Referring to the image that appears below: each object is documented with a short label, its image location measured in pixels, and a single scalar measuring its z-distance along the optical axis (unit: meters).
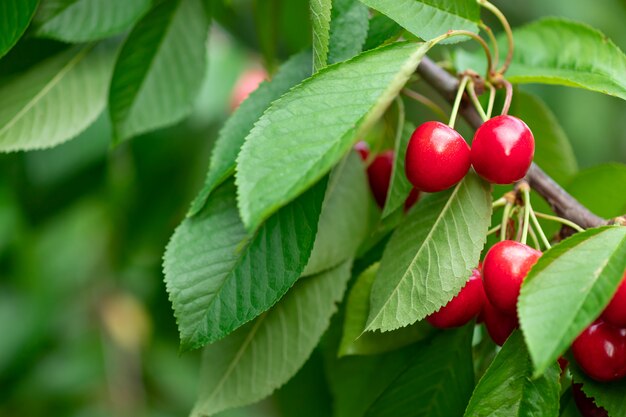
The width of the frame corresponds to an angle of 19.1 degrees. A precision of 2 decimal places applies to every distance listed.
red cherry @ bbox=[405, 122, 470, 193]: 0.56
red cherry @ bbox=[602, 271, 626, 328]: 0.54
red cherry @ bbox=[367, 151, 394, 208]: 0.65
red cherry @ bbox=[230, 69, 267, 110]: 0.90
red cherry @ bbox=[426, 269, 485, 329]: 0.57
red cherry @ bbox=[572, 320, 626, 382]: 0.55
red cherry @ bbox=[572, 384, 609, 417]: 0.57
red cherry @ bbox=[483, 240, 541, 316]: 0.55
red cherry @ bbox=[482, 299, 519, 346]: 0.57
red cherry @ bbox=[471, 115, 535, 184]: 0.56
